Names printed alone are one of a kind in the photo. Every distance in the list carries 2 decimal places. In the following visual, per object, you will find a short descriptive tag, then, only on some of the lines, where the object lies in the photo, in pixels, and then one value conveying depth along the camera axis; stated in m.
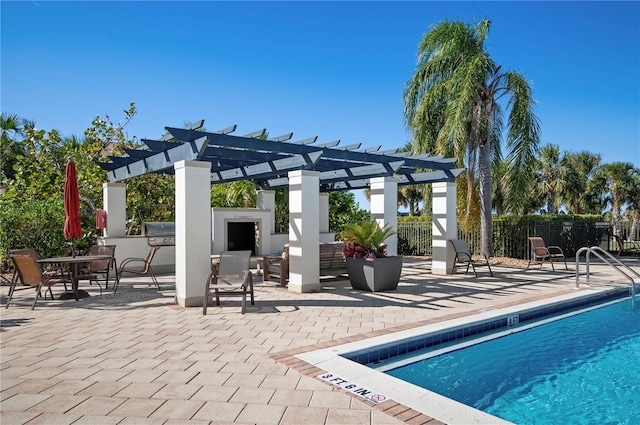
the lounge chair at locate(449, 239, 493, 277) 11.41
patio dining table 7.89
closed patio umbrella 9.01
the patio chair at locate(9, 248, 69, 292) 8.55
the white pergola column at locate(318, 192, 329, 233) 16.90
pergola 7.64
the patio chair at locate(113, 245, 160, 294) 9.06
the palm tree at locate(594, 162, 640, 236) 26.70
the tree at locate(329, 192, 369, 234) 20.59
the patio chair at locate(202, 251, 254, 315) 7.25
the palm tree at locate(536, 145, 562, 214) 29.81
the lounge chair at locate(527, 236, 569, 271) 12.90
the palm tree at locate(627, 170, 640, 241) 26.38
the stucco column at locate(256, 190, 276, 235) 15.44
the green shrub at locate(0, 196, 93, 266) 11.43
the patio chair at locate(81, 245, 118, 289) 9.33
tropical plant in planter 8.93
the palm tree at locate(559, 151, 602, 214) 29.02
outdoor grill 12.55
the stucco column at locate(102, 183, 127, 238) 12.30
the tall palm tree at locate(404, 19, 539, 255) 14.50
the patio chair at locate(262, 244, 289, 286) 9.77
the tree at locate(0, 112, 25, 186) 18.06
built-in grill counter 12.08
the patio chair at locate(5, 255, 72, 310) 7.31
